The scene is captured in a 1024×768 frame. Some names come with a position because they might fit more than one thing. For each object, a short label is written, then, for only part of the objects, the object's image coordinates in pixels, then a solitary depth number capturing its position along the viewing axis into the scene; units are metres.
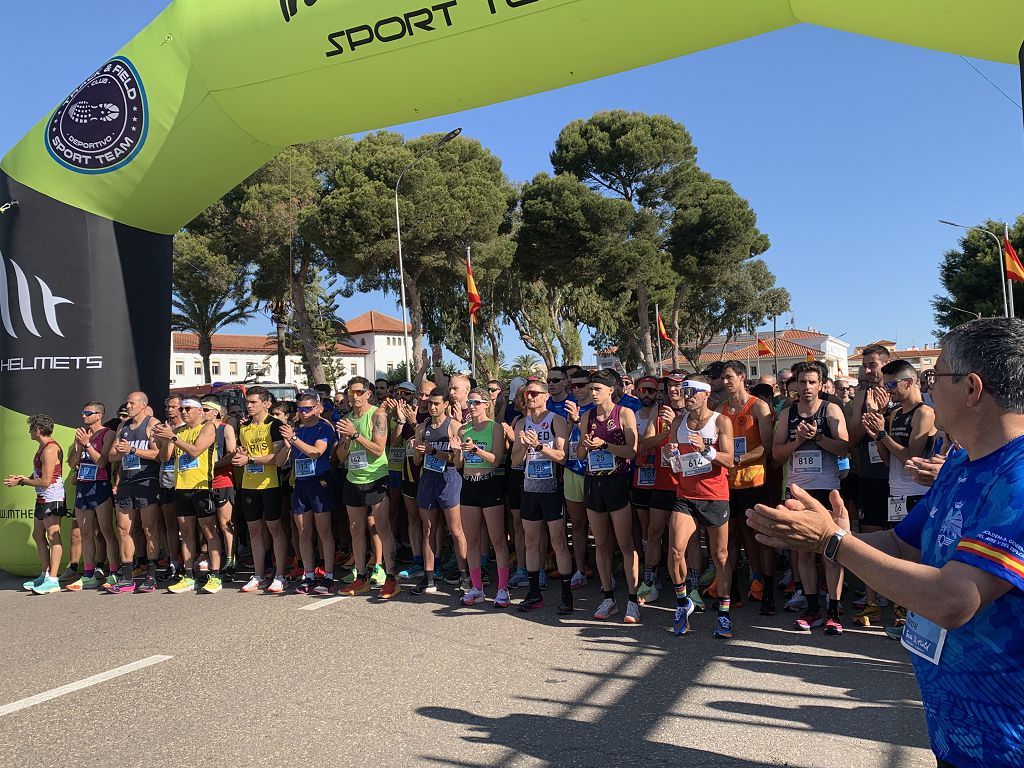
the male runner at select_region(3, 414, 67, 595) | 7.52
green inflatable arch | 5.54
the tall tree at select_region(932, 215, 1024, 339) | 38.72
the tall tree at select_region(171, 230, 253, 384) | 29.20
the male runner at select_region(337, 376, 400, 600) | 7.09
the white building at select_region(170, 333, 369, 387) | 71.94
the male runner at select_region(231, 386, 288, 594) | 7.32
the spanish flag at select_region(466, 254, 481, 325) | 22.03
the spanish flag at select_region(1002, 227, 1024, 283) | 17.96
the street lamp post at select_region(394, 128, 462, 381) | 19.80
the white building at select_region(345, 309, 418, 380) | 92.00
